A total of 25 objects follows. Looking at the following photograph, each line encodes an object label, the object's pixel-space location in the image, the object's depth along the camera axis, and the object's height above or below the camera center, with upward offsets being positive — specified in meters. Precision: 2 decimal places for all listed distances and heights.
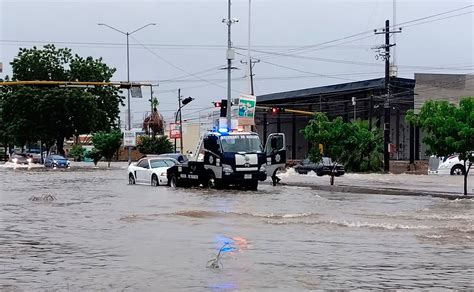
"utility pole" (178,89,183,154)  81.37 +2.00
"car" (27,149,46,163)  84.80 -1.14
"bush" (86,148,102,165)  77.29 -0.47
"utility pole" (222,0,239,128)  42.88 +5.68
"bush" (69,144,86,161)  109.94 -0.50
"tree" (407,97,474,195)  25.12 +0.85
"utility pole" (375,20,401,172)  49.66 +4.04
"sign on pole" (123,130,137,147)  64.00 +1.06
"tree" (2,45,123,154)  69.25 +4.87
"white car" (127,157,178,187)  32.66 -0.96
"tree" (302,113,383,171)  33.78 +0.64
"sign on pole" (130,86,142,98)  38.75 +3.20
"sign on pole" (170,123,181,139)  87.50 +2.34
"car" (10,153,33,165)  78.44 -1.06
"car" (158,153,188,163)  33.66 -0.39
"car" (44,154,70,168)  61.88 -1.07
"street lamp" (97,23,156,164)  54.19 +4.45
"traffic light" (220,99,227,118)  43.12 +2.60
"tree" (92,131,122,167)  76.94 +0.85
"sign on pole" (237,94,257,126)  48.59 +2.80
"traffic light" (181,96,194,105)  74.28 +5.20
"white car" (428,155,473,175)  47.41 -1.09
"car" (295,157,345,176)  46.09 -1.20
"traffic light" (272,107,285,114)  55.39 +3.18
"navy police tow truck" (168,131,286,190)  29.41 -0.54
